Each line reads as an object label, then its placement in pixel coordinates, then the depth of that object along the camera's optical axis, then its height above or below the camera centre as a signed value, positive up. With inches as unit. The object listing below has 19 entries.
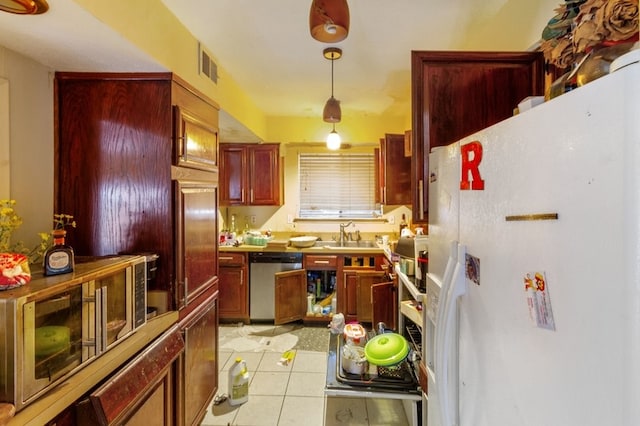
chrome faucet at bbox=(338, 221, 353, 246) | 165.6 -11.4
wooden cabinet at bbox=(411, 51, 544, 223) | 62.4 +21.5
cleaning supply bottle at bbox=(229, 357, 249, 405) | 93.4 -48.1
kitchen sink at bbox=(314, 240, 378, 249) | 160.1 -15.4
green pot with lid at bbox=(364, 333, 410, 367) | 75.5 -32.1
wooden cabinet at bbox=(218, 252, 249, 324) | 146.9 -31.8
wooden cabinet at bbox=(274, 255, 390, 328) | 142.0 -31.8
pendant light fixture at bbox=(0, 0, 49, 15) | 43.3 +27.3
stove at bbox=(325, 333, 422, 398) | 71.2 -37.6
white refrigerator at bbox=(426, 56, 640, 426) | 18.6 -4.4
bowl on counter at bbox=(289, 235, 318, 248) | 151.7 -13.4
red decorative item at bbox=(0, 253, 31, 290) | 38.9 -6.9
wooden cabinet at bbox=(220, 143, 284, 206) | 158.7 +17.4
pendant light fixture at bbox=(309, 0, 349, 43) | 53.2 +31.4
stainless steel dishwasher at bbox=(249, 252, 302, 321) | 147.1 -28.3
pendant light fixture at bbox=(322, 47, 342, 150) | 93.3 +34.1
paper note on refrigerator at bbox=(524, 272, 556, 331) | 24.3 -6.6
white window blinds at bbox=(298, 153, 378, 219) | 172.9 +14.0
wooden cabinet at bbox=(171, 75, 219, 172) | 70.0 +19.6
